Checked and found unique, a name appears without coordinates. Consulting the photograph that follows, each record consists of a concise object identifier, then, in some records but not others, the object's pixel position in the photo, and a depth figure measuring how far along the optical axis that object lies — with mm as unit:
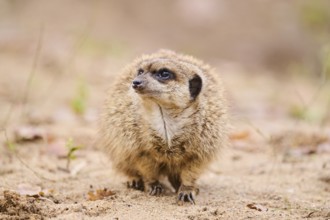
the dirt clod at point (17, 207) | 6656
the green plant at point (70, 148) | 8424
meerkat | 7789
